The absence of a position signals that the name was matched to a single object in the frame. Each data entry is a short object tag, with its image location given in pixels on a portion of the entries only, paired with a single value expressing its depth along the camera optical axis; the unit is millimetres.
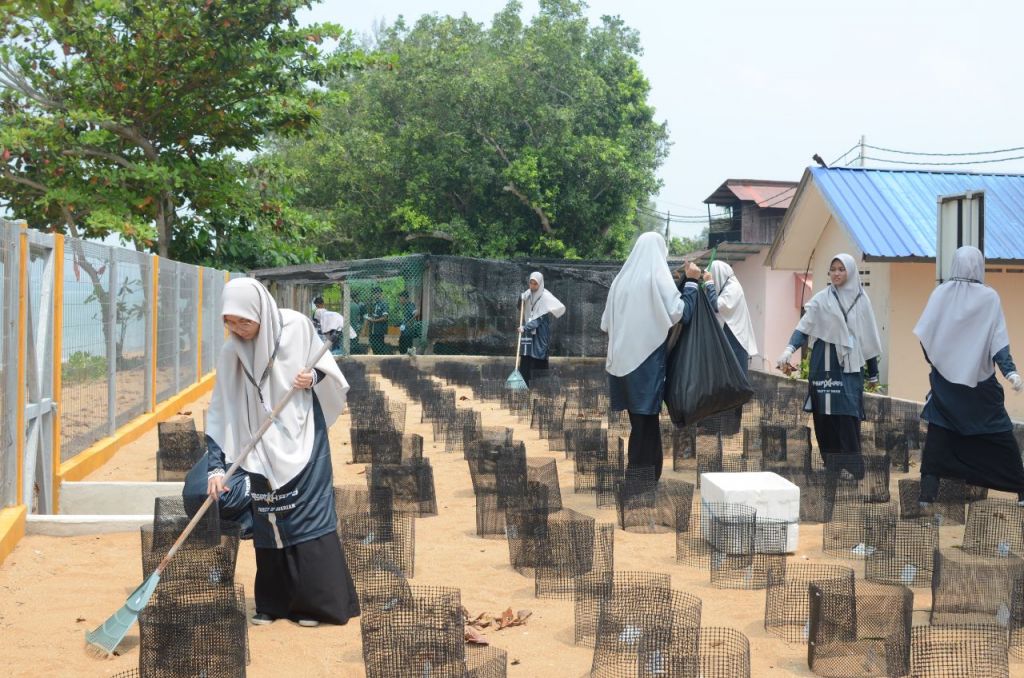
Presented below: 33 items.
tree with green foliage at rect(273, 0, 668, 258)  29078
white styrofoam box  6062
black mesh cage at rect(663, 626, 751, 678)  3668
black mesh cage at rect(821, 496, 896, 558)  5879
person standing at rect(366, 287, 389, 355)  21672
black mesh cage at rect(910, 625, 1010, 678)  3945
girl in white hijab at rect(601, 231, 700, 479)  7555
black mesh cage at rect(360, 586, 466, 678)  3727
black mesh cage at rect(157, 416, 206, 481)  8086
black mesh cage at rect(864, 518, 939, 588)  5570
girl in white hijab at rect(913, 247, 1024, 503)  6879
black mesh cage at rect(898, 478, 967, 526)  6789
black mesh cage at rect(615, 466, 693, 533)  6676
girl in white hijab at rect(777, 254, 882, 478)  8148
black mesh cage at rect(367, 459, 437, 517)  7035
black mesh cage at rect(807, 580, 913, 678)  4152
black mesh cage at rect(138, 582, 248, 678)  3811
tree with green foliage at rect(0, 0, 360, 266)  18359
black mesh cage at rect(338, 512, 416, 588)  5422
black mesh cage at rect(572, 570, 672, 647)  4535
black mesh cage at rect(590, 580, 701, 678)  3816
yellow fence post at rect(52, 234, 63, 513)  7559
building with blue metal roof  14781
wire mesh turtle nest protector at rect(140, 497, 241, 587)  4980
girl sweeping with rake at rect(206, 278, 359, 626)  4582
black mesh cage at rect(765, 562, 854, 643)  4652
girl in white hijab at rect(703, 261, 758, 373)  9758
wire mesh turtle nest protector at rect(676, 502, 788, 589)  5559
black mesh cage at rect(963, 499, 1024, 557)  5871
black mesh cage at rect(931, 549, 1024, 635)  4852
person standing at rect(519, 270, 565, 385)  15047
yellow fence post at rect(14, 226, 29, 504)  6367
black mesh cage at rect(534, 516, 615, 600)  5262
